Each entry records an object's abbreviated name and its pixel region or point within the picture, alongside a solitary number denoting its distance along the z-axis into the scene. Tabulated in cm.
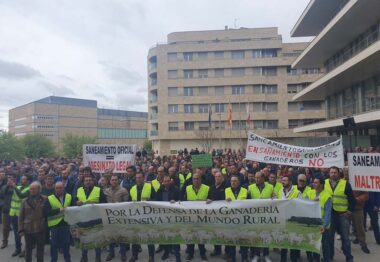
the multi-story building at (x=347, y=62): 2043
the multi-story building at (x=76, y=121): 9844
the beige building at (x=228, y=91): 5359
